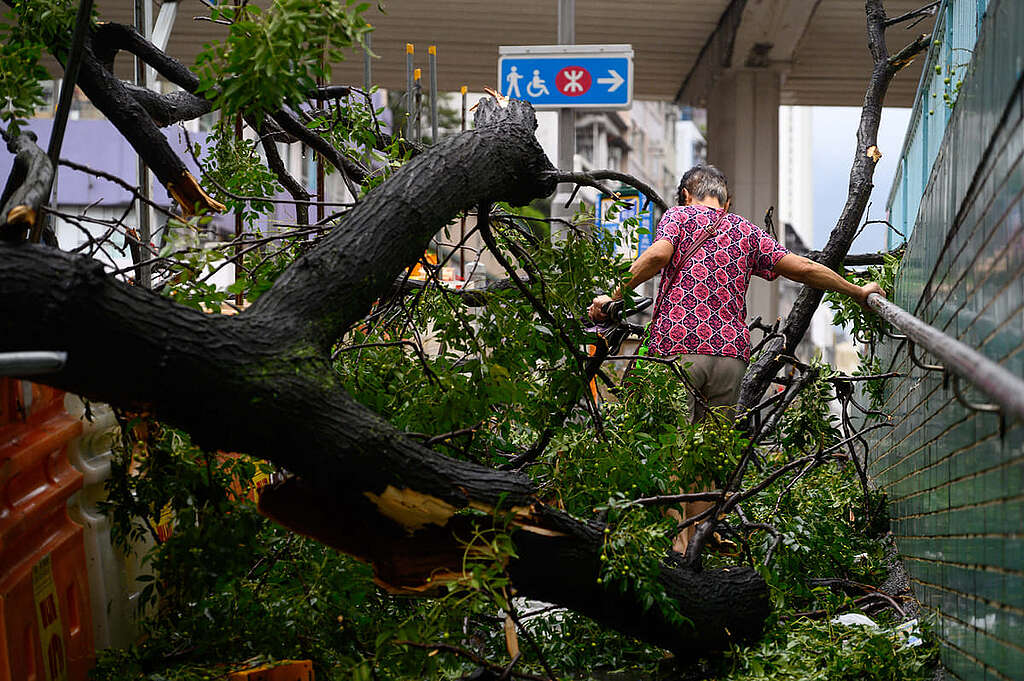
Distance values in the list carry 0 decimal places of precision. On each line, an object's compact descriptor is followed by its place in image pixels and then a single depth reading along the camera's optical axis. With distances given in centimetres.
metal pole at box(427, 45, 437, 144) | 924
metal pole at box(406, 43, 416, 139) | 861
